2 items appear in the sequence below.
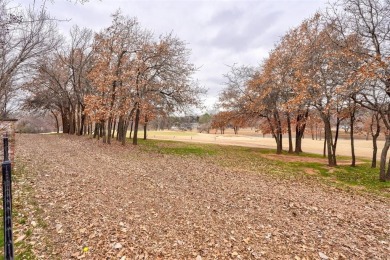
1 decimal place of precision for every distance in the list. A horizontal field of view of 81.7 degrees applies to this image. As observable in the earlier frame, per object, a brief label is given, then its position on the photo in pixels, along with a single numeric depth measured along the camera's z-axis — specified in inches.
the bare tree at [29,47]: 459.5
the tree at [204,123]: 3533.5
